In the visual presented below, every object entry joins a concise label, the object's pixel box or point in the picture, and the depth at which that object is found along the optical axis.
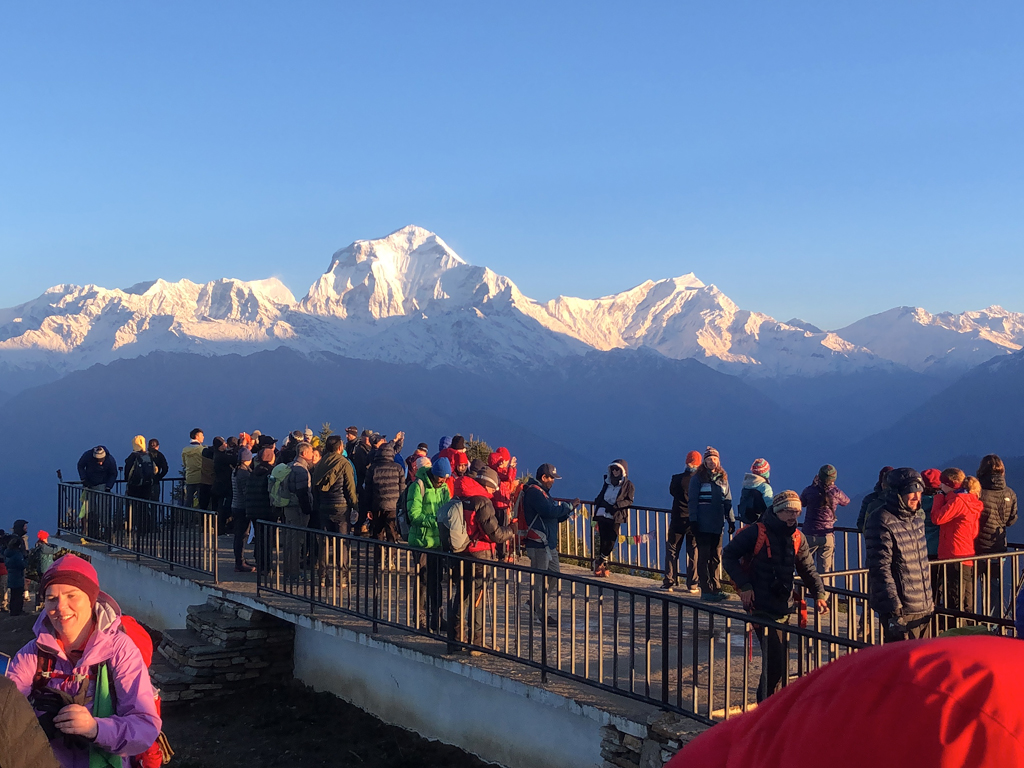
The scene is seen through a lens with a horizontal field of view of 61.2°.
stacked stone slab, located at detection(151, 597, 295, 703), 10.43
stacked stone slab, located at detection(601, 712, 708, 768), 6.13
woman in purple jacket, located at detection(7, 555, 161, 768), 3.54
